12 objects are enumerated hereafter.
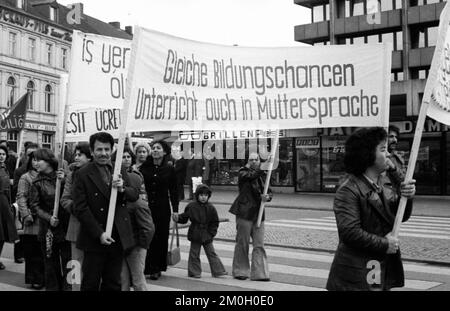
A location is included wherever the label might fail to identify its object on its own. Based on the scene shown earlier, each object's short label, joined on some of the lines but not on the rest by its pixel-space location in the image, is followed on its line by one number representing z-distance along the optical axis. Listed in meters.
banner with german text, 6.61
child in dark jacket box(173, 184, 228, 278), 8.19
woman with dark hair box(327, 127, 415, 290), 3.68
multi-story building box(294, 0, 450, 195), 25.03
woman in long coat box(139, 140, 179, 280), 7.88
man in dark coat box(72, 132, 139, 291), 4.97
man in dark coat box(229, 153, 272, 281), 7.91
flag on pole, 12.34
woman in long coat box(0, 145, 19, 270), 8.39
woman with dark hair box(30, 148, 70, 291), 6.80
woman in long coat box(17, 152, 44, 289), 7.60
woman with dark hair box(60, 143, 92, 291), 5.61
